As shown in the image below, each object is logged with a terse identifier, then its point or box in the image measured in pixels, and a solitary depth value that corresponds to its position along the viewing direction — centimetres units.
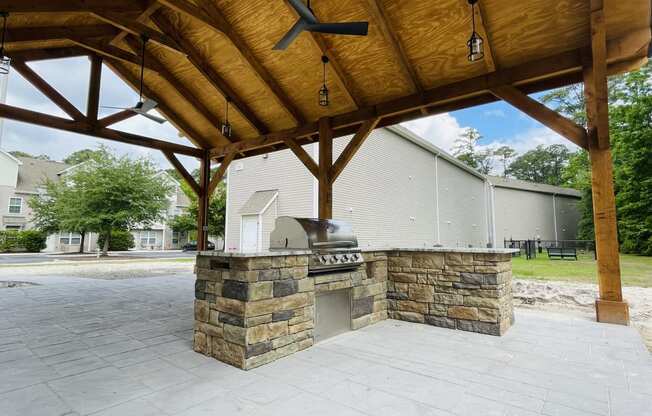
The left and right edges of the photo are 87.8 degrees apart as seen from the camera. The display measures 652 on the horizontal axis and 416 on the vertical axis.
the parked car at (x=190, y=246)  2437
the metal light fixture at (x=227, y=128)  616
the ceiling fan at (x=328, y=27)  327
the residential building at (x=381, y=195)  1034
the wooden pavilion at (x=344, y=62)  395
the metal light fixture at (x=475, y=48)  343
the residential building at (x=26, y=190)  2005
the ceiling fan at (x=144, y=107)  525
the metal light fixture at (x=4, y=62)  415
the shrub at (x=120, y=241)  2133
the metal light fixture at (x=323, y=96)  478
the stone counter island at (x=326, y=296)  270
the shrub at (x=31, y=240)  1922
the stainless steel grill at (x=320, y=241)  337
